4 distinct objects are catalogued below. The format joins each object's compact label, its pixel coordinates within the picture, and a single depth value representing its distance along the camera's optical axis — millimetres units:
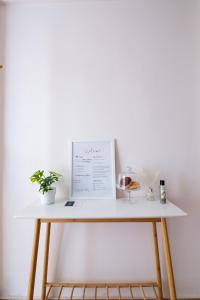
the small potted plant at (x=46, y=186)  1175
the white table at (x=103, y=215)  969
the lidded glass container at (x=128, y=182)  1208
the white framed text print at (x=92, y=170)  1315
